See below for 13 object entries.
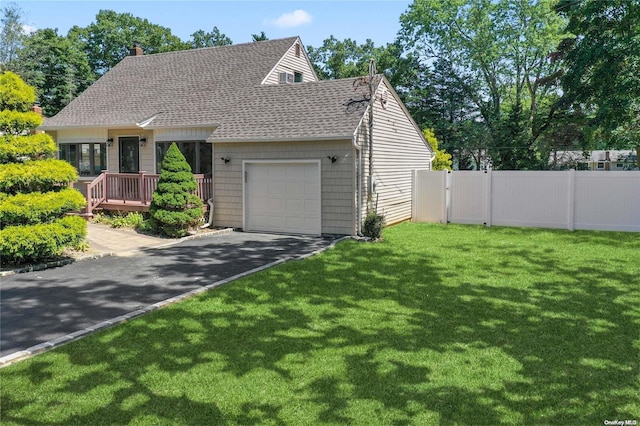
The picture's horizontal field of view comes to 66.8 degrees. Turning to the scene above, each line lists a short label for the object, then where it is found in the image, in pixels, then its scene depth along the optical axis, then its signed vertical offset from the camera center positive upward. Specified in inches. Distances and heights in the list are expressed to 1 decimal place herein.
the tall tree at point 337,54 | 1728.6 +463.3
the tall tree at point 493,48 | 1272.1 +370.1
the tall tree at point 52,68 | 1467.8 +356.9
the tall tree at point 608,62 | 702.5 +184.0
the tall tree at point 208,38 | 2060.8 +605.4
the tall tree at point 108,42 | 1851.6 +529.7
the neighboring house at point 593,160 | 1243.2 +65.3
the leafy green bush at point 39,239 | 350.6 -44.4
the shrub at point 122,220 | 561.7 -46.7
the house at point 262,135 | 513.7 +55.7
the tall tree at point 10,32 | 1556.3 +479.5
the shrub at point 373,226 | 485.6 -45.0
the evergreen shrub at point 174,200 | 493.7 -20.1
